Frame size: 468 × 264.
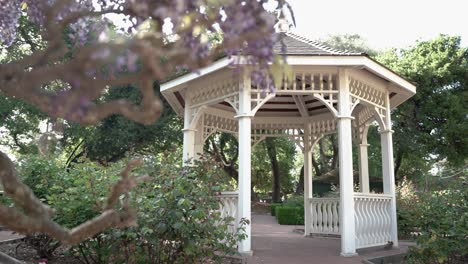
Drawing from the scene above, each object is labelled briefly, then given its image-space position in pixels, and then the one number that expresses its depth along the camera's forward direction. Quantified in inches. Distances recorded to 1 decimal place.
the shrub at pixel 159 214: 187.2
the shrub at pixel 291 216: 642.8
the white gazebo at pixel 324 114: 285.9
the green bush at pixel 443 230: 233.3
